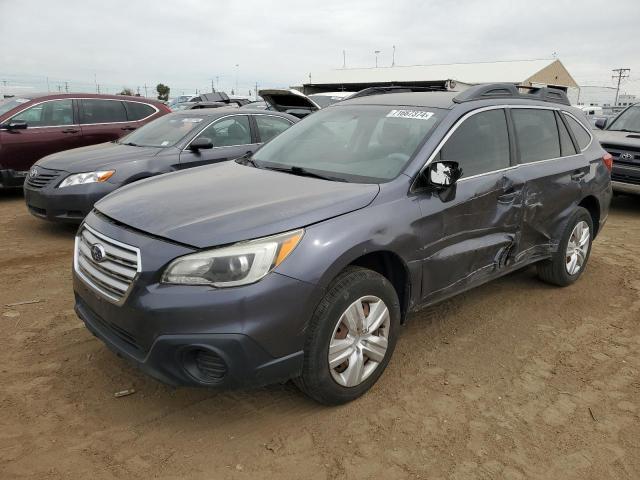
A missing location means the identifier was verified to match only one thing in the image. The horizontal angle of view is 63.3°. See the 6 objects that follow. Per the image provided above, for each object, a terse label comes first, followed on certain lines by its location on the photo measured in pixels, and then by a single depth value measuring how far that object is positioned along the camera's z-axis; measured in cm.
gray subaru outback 236
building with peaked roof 3681
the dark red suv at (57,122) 774
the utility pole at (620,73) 7169
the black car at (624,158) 782
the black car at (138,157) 566
